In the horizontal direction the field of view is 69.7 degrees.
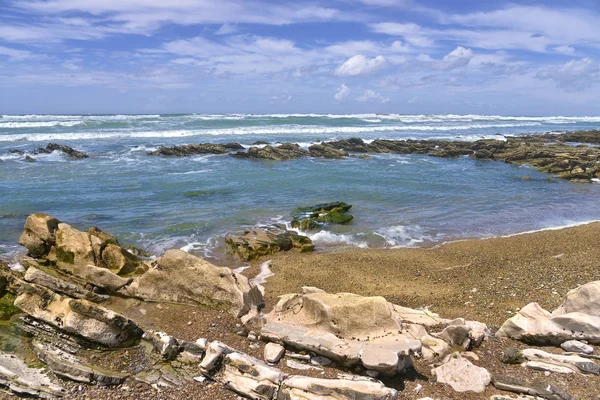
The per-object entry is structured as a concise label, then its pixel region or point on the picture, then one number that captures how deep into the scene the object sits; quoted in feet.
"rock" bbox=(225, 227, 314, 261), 43.93
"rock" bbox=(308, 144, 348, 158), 120.00
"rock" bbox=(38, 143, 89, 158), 110.22
